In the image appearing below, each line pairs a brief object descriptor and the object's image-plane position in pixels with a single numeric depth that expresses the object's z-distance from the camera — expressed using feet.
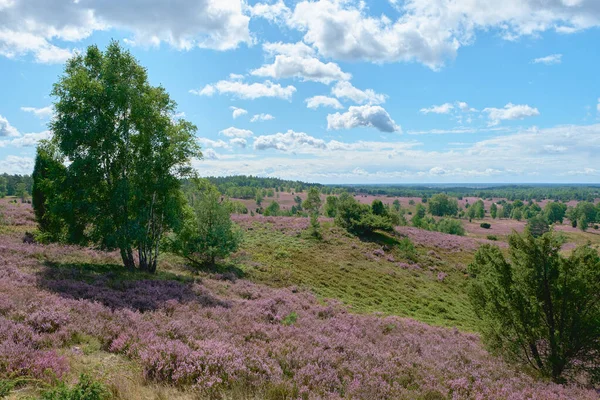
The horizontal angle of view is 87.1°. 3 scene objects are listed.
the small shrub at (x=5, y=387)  18.64
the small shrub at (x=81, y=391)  17.54
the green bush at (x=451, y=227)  316.60
